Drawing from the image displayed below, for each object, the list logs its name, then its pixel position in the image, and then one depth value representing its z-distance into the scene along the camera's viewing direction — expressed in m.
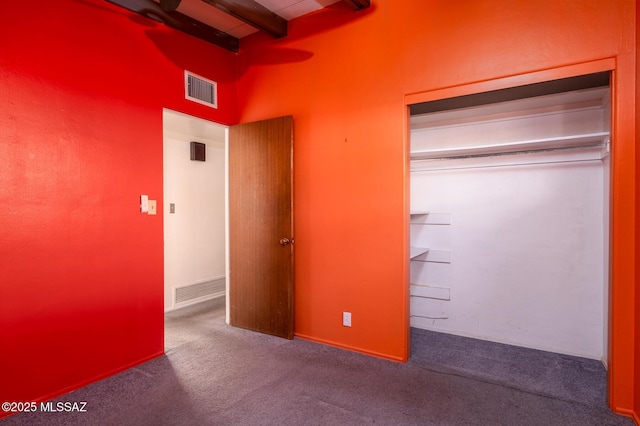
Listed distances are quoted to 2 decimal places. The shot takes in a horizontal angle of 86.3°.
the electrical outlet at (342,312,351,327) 3.07
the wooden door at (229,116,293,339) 3.29
